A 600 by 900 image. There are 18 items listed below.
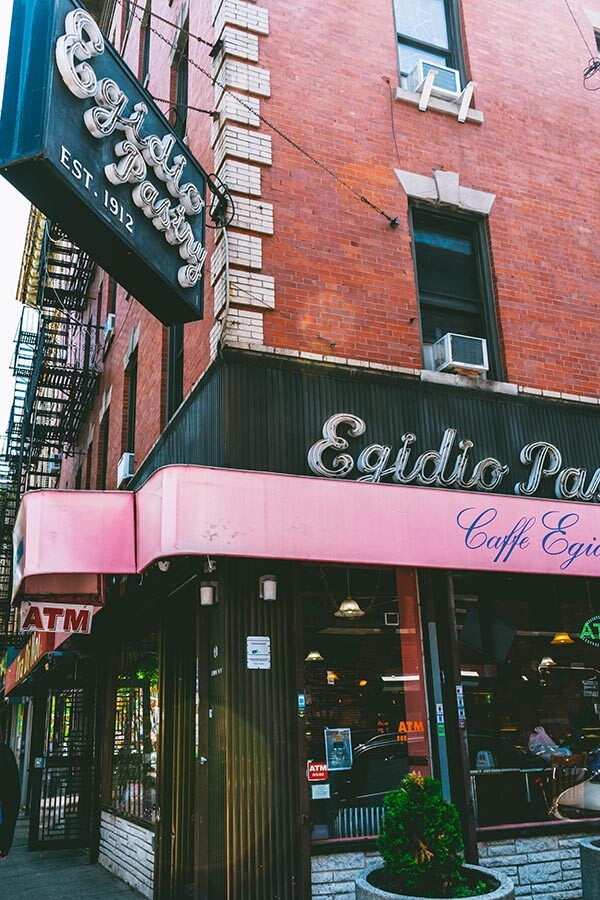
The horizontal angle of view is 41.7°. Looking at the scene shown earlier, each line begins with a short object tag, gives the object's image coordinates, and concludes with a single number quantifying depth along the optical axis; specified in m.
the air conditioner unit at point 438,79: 10.27
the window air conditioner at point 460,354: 9.08
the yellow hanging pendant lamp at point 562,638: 9.53
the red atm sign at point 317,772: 7.44
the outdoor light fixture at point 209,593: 7.44
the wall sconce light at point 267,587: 7.37
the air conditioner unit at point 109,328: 15.41
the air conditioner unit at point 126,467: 12.27
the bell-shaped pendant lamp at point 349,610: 8.28
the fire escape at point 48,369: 18.16
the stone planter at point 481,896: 4.98
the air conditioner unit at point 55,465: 22.17
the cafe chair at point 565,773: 8.61
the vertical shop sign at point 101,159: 6.12
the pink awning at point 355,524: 6.93
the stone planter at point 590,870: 5.91
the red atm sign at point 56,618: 9.77
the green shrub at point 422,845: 5.23
